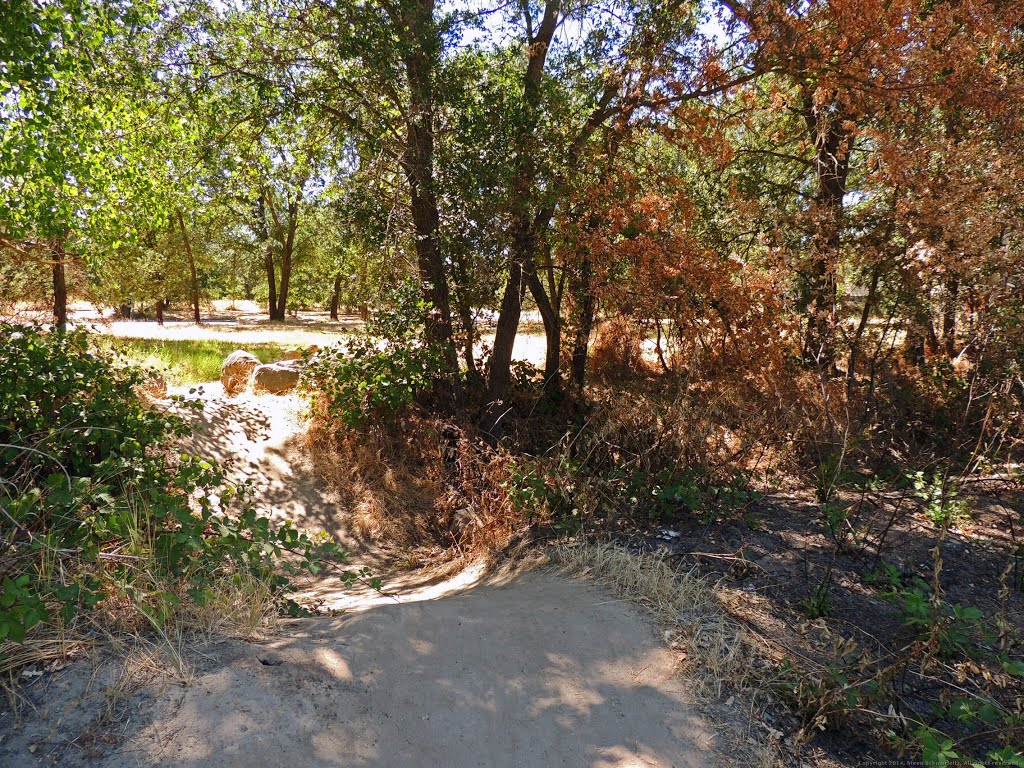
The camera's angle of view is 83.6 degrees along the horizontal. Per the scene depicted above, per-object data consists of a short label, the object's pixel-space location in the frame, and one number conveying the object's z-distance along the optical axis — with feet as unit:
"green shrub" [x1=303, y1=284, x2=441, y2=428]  24.48
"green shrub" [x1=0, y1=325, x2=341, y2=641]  9.28
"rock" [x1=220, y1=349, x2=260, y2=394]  30.71
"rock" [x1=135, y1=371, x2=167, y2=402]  21.48
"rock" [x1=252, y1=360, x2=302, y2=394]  29.76
